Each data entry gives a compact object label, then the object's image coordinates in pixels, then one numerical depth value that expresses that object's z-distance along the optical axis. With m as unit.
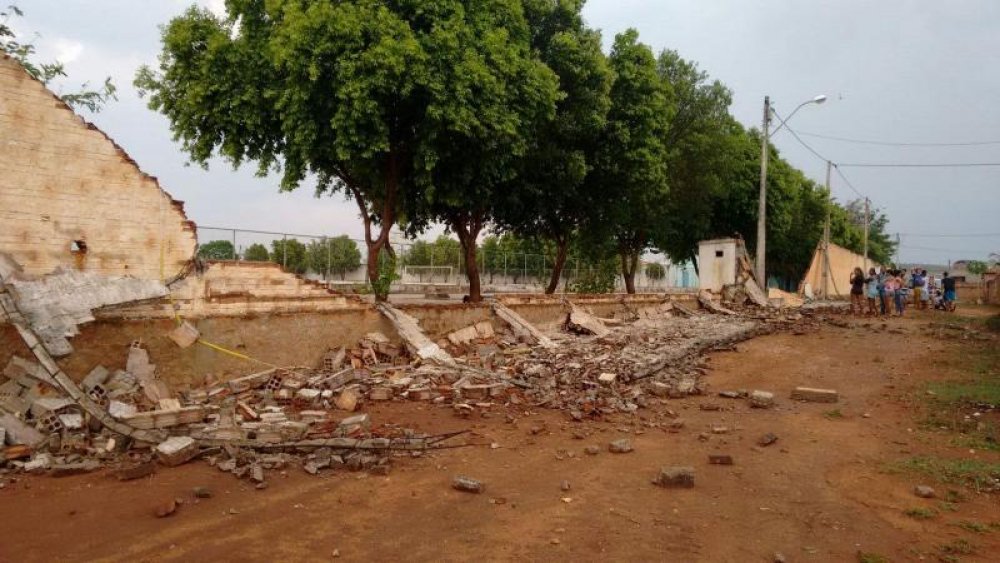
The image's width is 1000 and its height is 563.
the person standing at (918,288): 26.48
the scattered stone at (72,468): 5.64
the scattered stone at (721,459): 6.13
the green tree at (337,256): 20.47
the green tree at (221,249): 14.99
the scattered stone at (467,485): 5.35
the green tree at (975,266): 88.59
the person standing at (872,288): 22.13
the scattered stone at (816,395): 9.12
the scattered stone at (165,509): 4.71
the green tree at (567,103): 14.84
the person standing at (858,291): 21.14
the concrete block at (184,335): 8.39
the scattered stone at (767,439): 6.83
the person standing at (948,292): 25.38
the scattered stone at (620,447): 6.54
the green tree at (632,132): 17.12
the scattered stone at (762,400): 8.71
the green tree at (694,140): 23.20
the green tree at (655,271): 38.84
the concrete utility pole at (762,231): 22.66
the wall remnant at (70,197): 7.32
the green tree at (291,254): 18.03
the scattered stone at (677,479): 5.45
